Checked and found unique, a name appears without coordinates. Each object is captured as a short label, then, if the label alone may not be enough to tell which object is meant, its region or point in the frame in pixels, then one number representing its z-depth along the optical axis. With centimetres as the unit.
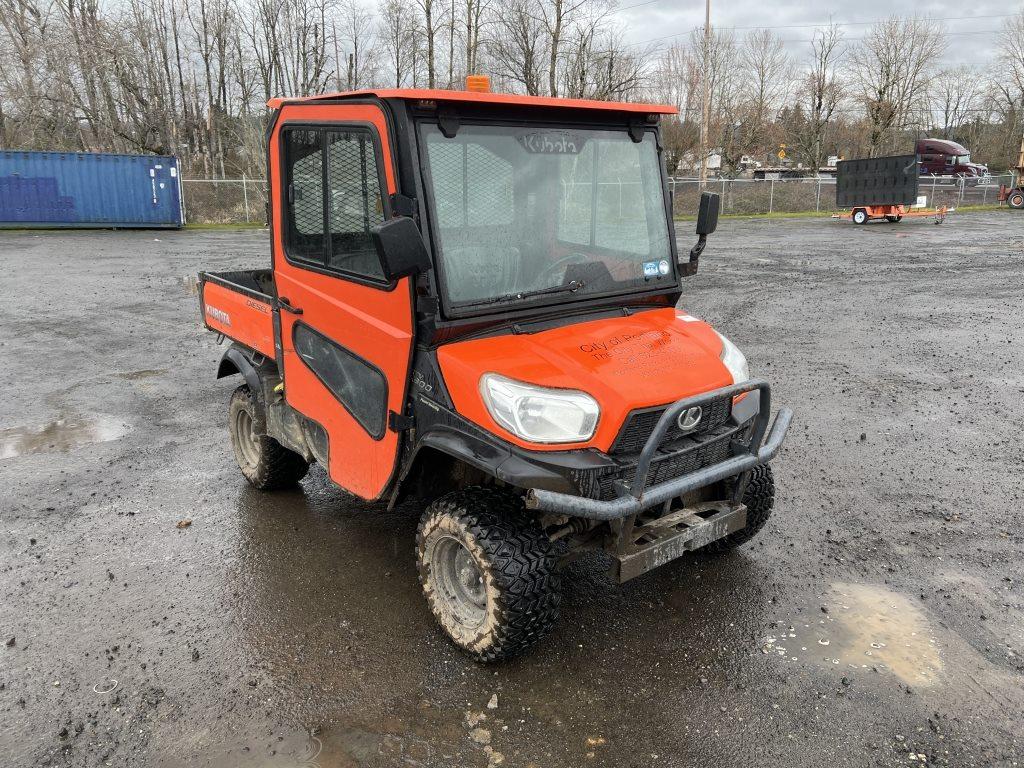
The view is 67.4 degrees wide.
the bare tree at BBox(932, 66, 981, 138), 5866
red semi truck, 3773
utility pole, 3159
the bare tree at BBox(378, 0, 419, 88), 4122
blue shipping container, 2338
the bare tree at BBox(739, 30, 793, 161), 4251
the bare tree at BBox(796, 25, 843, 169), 4762
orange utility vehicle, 316
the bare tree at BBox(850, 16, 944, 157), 4397
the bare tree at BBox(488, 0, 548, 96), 3988
